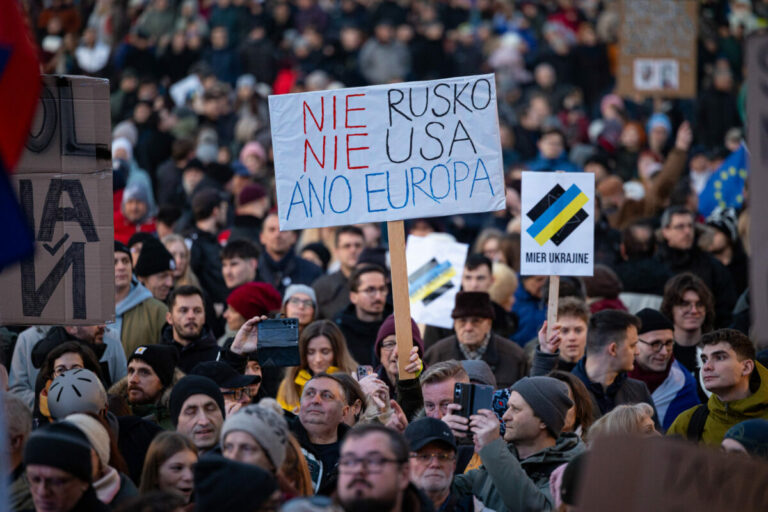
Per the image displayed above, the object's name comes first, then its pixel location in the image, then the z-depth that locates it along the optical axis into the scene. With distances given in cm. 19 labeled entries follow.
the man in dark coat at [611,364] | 1573
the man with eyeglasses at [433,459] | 1162
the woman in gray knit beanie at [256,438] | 1055
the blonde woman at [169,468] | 1161
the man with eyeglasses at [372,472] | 987
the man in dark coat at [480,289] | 1945
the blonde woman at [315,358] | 1577
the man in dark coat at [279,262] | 2205
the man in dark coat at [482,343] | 1733
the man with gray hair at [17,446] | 1088
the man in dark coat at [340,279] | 2097
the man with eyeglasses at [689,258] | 2119
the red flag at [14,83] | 941
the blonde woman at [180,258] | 2037
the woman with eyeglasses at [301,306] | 1814
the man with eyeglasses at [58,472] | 1026
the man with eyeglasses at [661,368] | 1653
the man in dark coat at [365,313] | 1858
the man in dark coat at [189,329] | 1672
